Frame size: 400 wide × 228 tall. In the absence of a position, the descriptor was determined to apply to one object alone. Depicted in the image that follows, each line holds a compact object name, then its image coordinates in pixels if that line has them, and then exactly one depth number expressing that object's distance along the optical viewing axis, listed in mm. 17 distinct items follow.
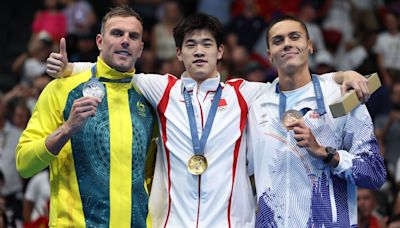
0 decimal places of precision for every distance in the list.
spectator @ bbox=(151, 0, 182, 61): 16312
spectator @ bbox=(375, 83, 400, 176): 13898
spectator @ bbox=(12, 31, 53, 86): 15609
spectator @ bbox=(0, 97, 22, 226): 13341
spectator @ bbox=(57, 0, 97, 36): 16406
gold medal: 7863
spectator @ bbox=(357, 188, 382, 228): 11039
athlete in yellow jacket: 7875
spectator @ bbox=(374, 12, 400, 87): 16094
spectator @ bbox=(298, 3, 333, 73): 16391
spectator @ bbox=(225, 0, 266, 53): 16297
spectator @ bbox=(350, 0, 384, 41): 17109
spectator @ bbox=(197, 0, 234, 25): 16891
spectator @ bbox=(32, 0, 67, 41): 16361
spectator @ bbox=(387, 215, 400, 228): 10469
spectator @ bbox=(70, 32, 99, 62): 14927
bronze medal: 7648
